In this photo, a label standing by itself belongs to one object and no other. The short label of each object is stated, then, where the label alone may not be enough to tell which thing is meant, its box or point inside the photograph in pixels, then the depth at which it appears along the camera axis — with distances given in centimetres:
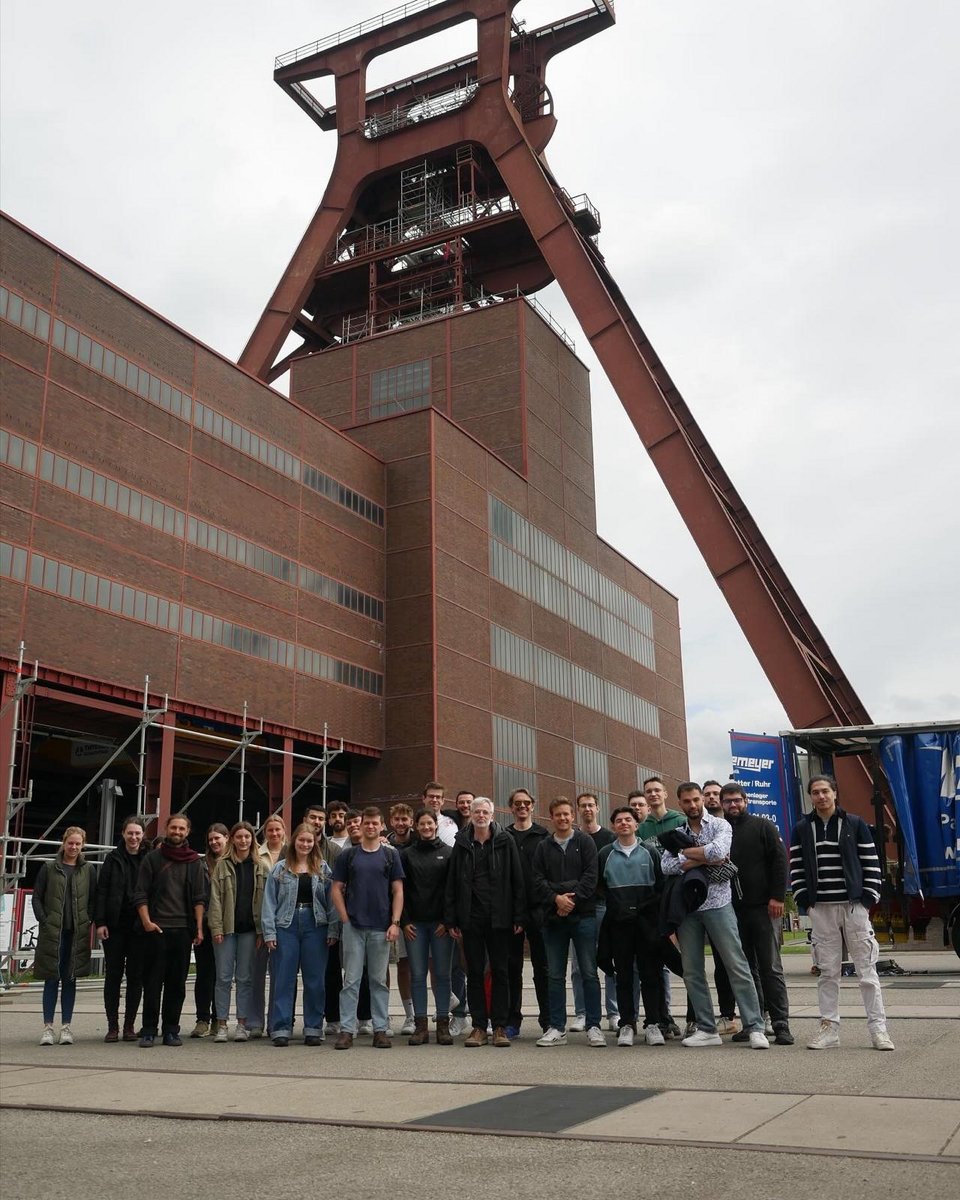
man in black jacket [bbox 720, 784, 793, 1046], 927
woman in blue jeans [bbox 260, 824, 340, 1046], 1009
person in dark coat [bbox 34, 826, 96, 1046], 1016
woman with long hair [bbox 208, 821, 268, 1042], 1053
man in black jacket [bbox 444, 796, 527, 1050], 959
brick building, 3206
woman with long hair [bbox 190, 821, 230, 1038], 1071
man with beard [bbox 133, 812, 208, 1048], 1005
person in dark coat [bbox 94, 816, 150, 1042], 1033
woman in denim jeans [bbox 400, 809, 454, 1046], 997
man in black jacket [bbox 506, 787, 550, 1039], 973
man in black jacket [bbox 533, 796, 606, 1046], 946
